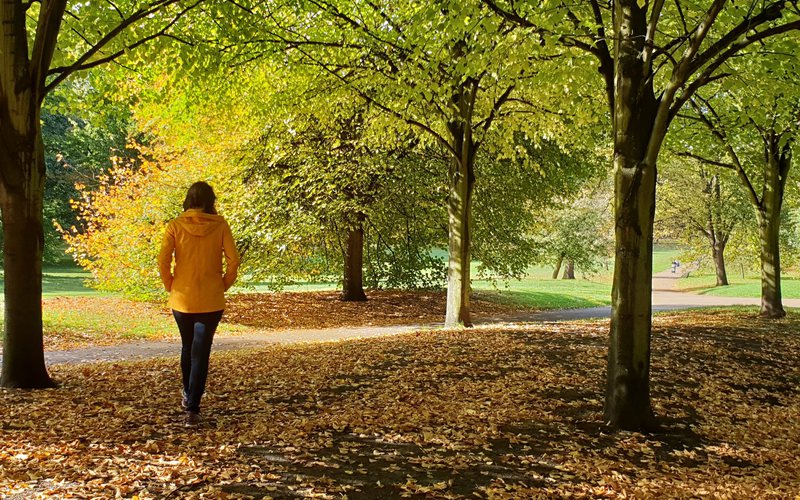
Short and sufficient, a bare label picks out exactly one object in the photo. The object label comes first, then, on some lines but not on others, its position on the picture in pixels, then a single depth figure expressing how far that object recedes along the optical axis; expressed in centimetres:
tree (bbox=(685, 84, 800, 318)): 1612
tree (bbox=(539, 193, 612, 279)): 3098
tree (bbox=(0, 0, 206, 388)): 665
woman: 536
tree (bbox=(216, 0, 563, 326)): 1105
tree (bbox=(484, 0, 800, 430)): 571
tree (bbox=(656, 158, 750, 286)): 3403
